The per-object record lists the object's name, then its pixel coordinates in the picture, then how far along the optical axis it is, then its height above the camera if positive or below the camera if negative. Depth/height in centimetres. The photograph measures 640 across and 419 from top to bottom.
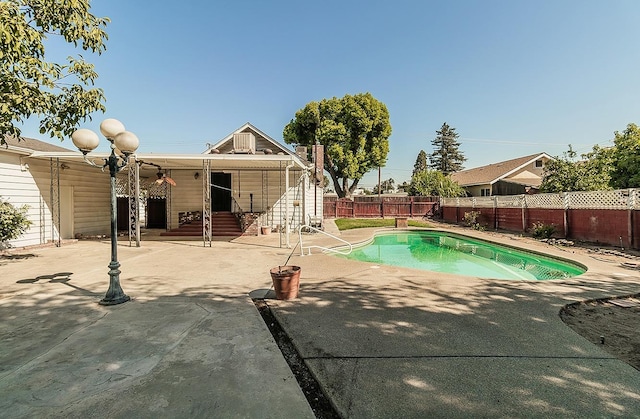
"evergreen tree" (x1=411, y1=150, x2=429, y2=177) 6119 +915
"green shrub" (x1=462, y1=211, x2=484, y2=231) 1697 -77
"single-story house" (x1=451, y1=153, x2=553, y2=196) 2409 +231
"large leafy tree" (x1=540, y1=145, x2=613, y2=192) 1367 +139
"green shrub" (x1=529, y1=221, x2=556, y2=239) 1191 -103
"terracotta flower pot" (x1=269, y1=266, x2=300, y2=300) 446 -108
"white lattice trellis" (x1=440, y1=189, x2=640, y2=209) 910 +13
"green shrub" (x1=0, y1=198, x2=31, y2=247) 746 -15
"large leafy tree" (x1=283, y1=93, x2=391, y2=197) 2706 +699
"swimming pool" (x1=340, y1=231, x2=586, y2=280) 812 -173
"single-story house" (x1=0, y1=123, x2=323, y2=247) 959 +90
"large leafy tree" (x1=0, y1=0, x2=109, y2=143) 383 +208
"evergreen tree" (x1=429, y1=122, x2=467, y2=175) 5291 +943
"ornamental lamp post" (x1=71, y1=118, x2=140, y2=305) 436 +97
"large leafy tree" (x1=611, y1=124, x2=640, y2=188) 1720 +254
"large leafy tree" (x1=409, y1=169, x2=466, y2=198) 2550 +183
